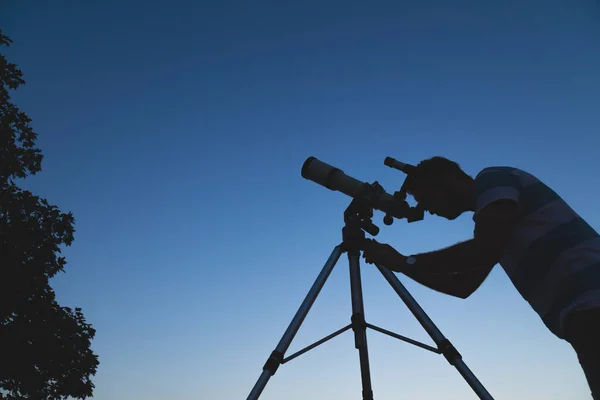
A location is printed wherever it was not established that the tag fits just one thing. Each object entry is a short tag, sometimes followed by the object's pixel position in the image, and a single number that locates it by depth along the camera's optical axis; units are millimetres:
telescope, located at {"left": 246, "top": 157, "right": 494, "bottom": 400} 3266
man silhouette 1850
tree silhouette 10672
